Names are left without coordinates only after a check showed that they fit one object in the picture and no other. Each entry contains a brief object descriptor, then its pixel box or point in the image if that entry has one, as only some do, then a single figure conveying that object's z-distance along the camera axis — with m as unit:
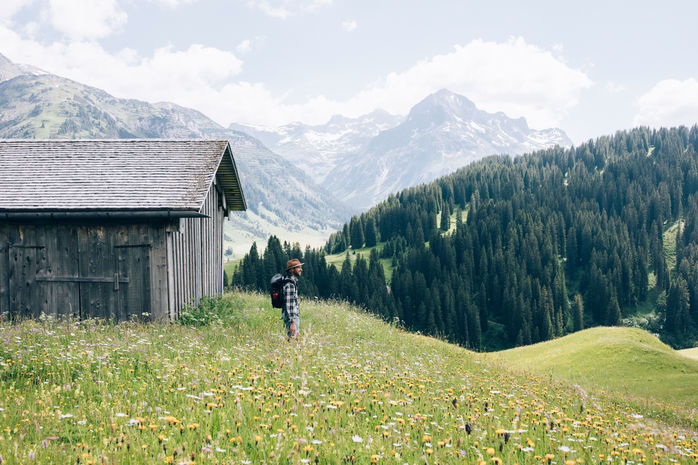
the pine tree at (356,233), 144.75
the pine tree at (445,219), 145.25
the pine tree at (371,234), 142.25
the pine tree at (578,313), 101.25
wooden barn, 15.13
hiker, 11.21
